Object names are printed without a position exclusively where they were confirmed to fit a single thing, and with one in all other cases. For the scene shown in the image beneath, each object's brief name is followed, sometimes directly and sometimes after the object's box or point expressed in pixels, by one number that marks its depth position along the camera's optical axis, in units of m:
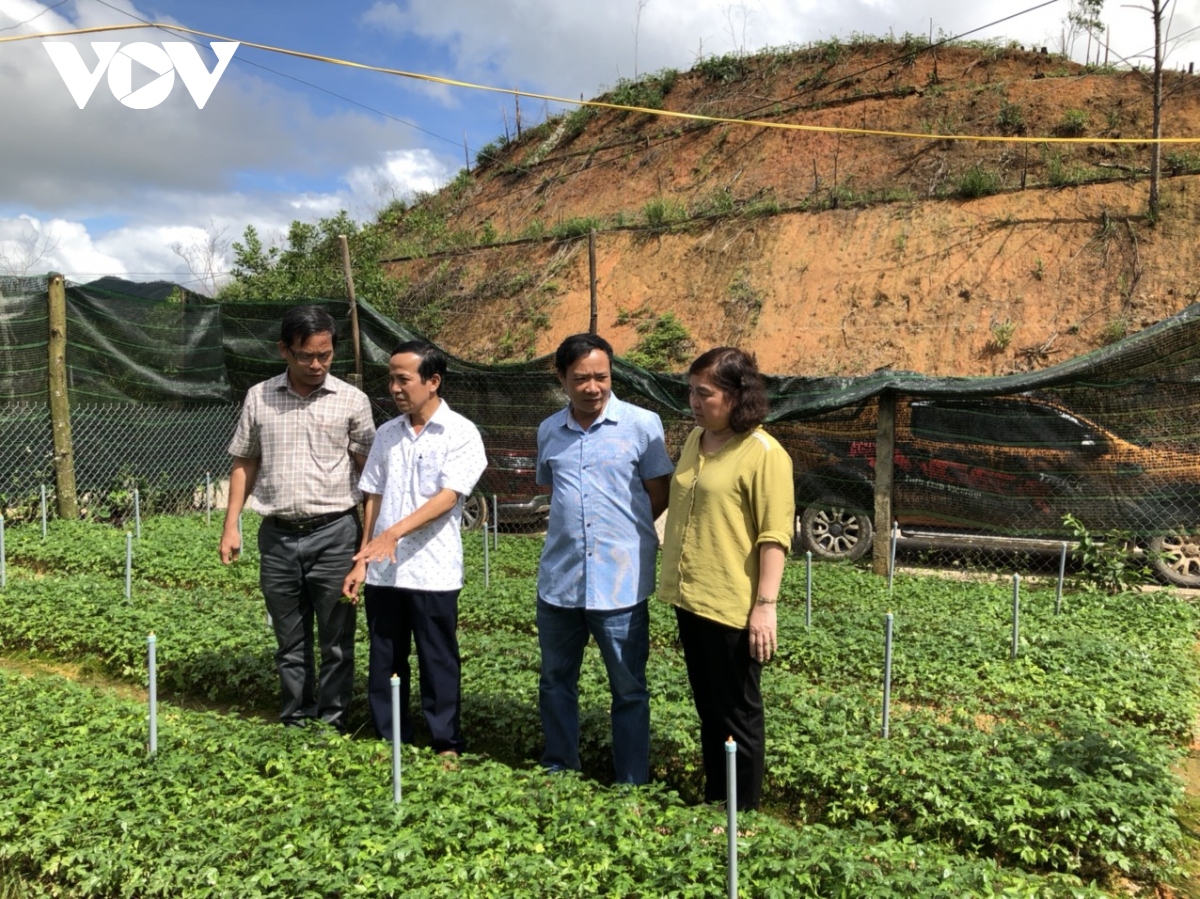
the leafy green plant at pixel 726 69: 27.48
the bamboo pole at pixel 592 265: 10.32
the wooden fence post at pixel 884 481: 7.75
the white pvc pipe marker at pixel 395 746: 3.14
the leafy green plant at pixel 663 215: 22.05
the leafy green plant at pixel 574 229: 23.45
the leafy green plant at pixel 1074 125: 19.20
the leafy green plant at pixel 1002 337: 16.27
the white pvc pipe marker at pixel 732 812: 2.54
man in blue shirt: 3.47
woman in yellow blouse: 3.15
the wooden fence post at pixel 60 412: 8.81
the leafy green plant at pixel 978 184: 18.48
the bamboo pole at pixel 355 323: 9.45
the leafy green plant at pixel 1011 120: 20.11
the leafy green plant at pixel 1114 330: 15.20
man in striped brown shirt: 4.05
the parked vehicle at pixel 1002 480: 7.12
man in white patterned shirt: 3.80
